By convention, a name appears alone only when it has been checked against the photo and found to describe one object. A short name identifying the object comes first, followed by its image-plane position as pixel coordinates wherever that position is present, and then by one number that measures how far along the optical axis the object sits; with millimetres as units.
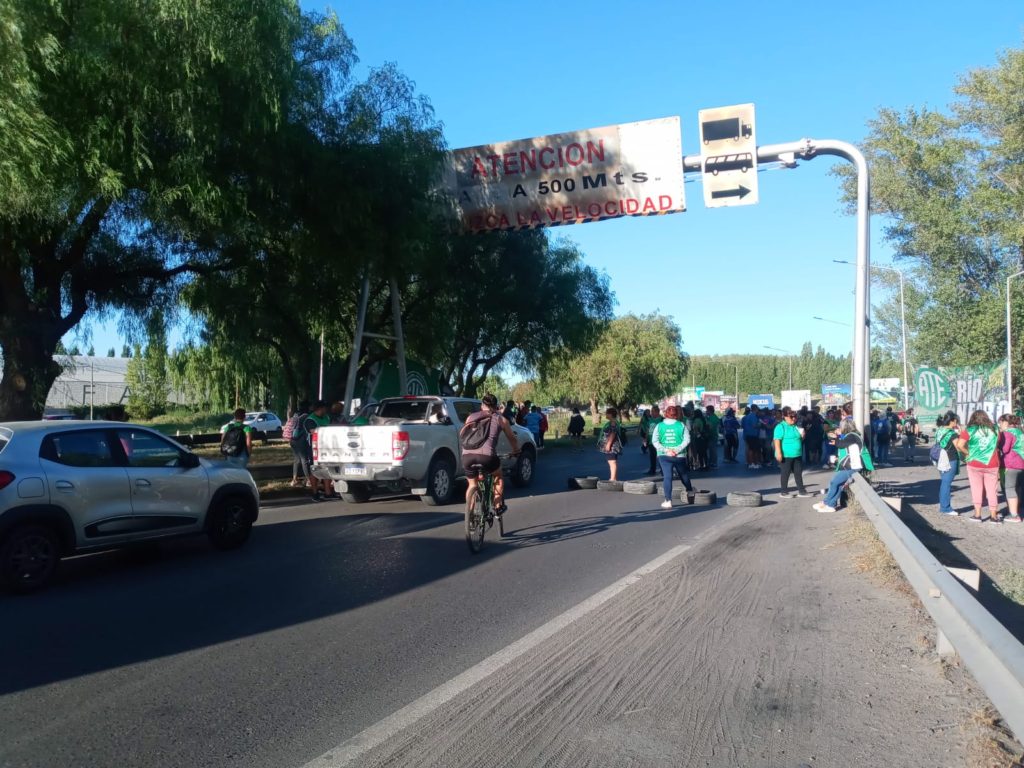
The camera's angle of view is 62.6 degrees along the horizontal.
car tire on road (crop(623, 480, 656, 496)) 16047
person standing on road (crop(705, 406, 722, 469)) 22945
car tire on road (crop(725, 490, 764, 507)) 14531
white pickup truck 13453
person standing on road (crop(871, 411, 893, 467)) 26172
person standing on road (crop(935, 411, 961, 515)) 14148
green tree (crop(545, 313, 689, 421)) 60812
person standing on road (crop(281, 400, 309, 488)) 15531
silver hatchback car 7574
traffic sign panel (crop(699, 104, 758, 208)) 14812
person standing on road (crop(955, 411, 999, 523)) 13375
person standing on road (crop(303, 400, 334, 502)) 15452
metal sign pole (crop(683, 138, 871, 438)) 14625
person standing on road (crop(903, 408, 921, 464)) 28497
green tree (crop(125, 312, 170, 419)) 59281
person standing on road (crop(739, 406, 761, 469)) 23094
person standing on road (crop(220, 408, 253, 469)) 14023
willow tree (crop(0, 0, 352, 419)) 11352
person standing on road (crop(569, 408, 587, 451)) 36875
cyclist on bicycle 9992
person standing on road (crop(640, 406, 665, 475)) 20141
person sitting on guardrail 12883
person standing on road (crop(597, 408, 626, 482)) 17203
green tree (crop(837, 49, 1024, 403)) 34688
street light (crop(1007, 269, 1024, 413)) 32812
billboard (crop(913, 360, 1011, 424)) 31828
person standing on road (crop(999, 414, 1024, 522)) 13359
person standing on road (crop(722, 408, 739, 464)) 26156
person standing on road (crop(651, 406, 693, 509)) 13406
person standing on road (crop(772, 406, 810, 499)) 15008
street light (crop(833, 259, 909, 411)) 40141
